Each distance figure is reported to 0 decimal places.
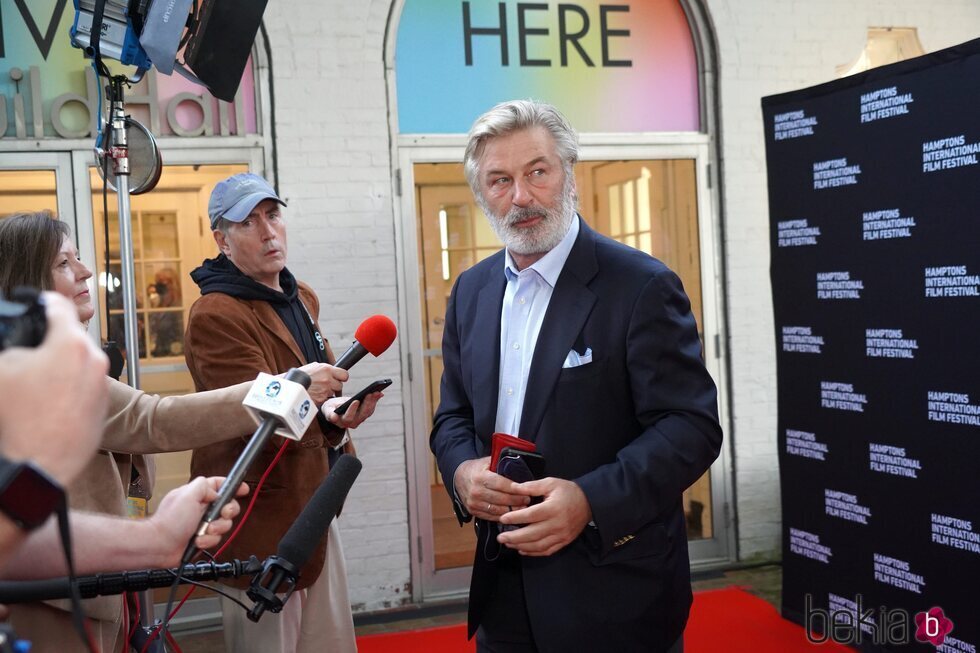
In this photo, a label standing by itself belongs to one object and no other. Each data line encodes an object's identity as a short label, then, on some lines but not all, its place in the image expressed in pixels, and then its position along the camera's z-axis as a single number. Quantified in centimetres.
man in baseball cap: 247
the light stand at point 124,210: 263
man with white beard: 177
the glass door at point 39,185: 407
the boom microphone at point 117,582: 133
